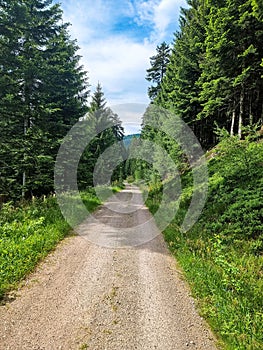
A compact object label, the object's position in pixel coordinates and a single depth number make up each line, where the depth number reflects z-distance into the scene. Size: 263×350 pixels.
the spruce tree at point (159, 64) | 35.16
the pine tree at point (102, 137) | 26.09
